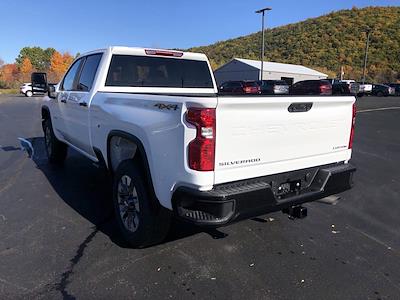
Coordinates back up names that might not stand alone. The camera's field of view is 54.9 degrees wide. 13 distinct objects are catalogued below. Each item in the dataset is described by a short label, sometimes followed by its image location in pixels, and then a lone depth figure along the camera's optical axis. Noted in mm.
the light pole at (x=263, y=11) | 36975
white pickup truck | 2934
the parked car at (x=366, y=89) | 38516
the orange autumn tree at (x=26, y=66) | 95688
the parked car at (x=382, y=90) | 42262
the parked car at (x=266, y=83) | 29588
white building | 46906
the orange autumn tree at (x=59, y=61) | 91000
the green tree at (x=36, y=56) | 108000
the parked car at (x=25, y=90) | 38812
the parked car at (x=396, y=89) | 43525
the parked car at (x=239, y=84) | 28619
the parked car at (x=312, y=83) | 27484
